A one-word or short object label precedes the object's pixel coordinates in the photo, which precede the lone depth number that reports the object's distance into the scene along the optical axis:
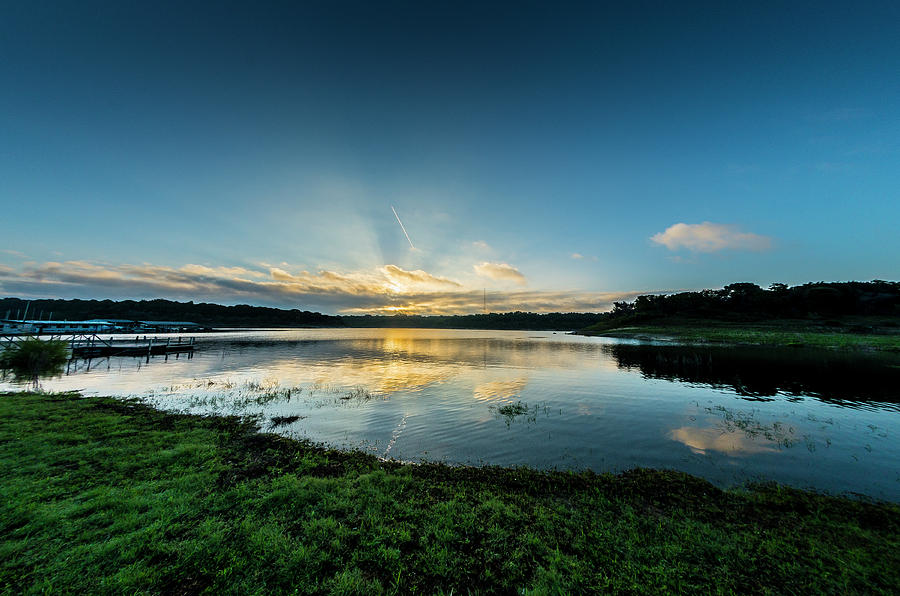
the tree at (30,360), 28.94
